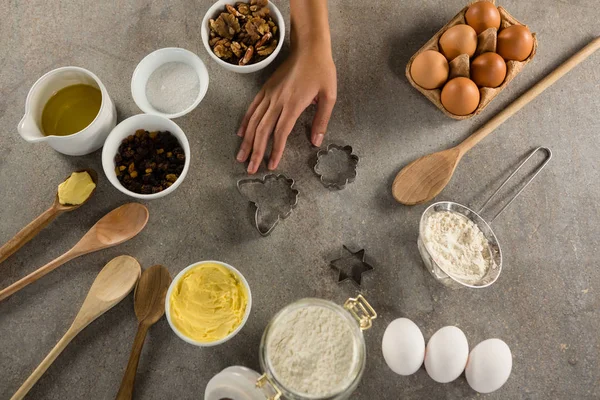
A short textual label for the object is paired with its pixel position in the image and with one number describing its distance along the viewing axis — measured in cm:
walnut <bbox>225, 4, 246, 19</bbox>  106
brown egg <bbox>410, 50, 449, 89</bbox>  106
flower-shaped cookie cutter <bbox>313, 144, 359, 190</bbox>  108
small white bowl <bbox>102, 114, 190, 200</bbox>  96
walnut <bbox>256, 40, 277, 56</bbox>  105
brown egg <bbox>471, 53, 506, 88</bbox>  105
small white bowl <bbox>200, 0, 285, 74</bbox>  104
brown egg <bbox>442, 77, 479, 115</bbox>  104
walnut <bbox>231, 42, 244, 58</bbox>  104
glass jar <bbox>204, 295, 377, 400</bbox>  86
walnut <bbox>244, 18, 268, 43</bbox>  104
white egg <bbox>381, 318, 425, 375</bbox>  93
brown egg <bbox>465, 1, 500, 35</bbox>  108
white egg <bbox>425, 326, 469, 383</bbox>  93
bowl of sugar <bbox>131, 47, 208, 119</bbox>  104
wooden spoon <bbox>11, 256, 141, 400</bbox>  93
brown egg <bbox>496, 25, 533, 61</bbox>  107
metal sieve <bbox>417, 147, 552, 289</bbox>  100
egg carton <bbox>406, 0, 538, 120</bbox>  105
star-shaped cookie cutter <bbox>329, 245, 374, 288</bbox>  103
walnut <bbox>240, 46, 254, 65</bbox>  104
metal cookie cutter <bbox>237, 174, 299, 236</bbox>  106
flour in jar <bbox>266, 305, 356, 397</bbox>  86
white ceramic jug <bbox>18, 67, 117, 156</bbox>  95
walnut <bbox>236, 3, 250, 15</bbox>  106
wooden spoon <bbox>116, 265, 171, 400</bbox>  94
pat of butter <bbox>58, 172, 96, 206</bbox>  100
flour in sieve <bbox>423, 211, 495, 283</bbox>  100
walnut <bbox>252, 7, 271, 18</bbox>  106
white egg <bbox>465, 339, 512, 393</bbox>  93
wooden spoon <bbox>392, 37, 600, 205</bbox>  107
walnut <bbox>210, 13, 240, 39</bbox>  104
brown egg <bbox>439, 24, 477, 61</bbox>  106
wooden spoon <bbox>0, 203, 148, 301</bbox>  97
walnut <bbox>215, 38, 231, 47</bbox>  105
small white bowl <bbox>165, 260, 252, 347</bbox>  90
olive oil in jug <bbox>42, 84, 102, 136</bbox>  100
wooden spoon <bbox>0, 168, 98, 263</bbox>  98
